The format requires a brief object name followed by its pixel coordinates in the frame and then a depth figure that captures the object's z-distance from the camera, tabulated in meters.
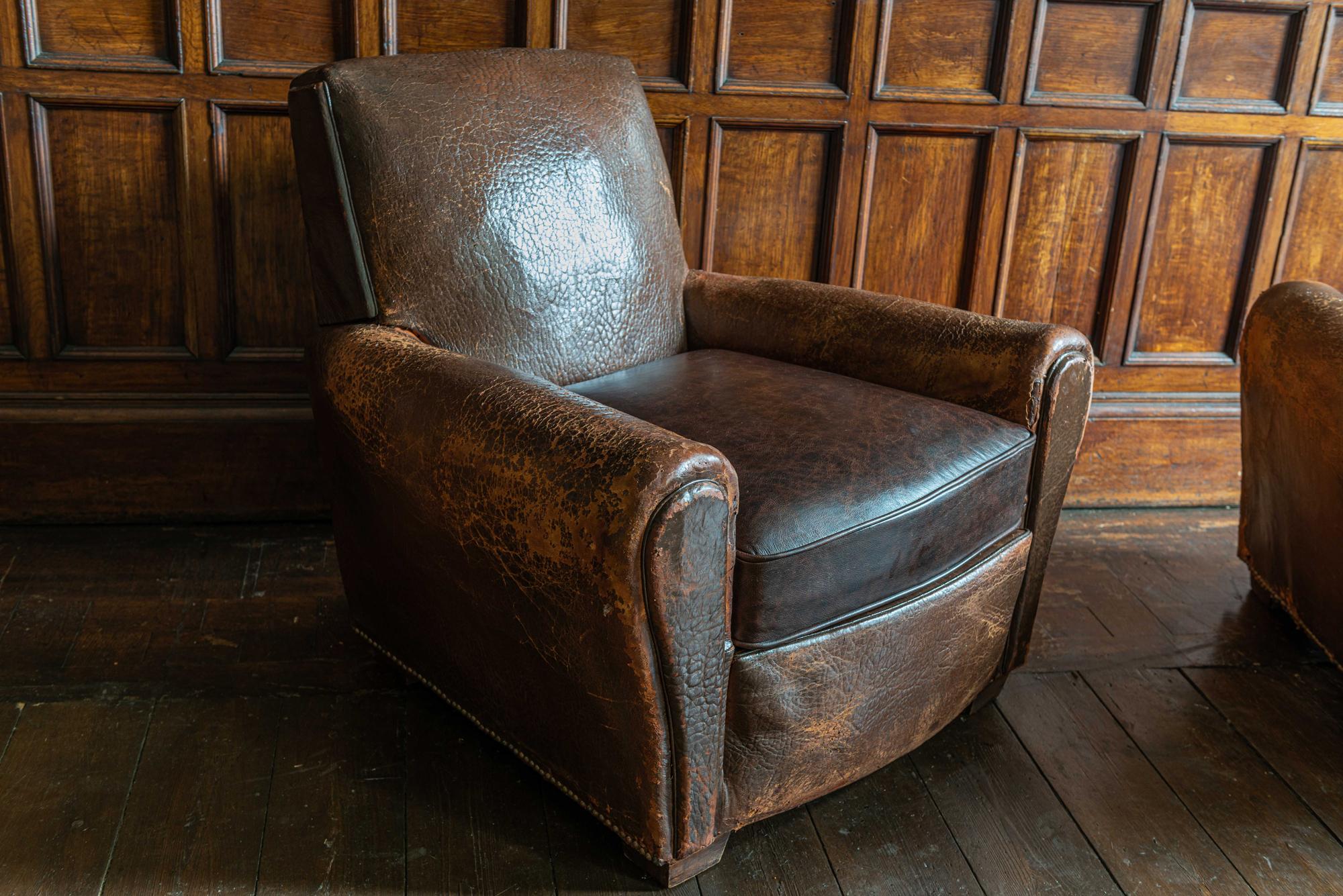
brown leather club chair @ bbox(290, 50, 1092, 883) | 1.07
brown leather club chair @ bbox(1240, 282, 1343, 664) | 1.54
